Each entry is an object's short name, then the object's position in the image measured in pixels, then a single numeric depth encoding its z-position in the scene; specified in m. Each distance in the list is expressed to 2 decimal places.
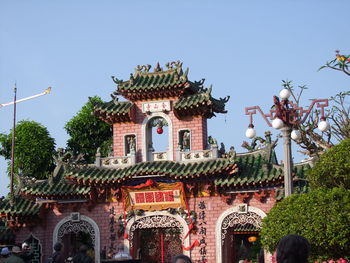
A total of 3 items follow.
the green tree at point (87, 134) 34.88
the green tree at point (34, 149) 34.62
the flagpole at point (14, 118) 30.86
